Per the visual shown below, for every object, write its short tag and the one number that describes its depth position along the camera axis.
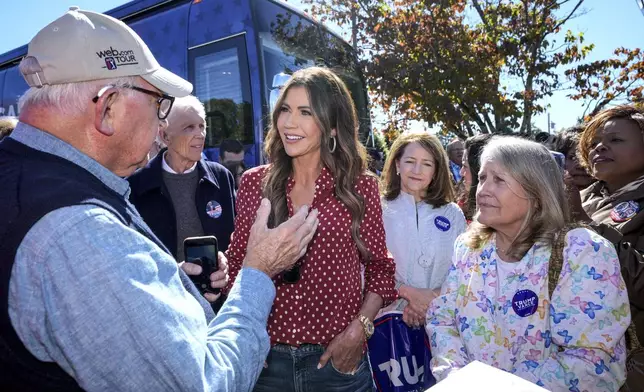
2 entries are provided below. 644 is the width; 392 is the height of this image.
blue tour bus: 6.03
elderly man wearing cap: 0.93
